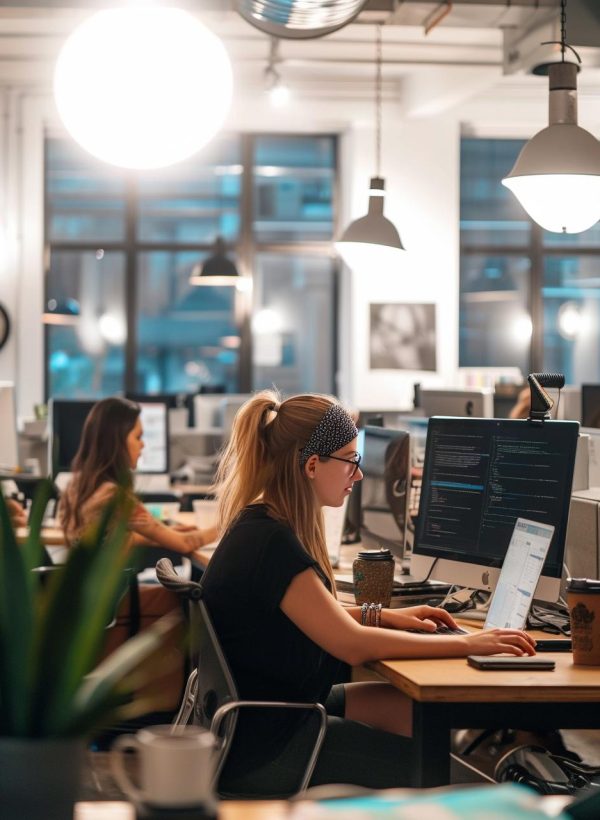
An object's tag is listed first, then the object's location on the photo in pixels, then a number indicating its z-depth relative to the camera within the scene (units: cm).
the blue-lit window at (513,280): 998
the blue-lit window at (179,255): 972
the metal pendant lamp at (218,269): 902
